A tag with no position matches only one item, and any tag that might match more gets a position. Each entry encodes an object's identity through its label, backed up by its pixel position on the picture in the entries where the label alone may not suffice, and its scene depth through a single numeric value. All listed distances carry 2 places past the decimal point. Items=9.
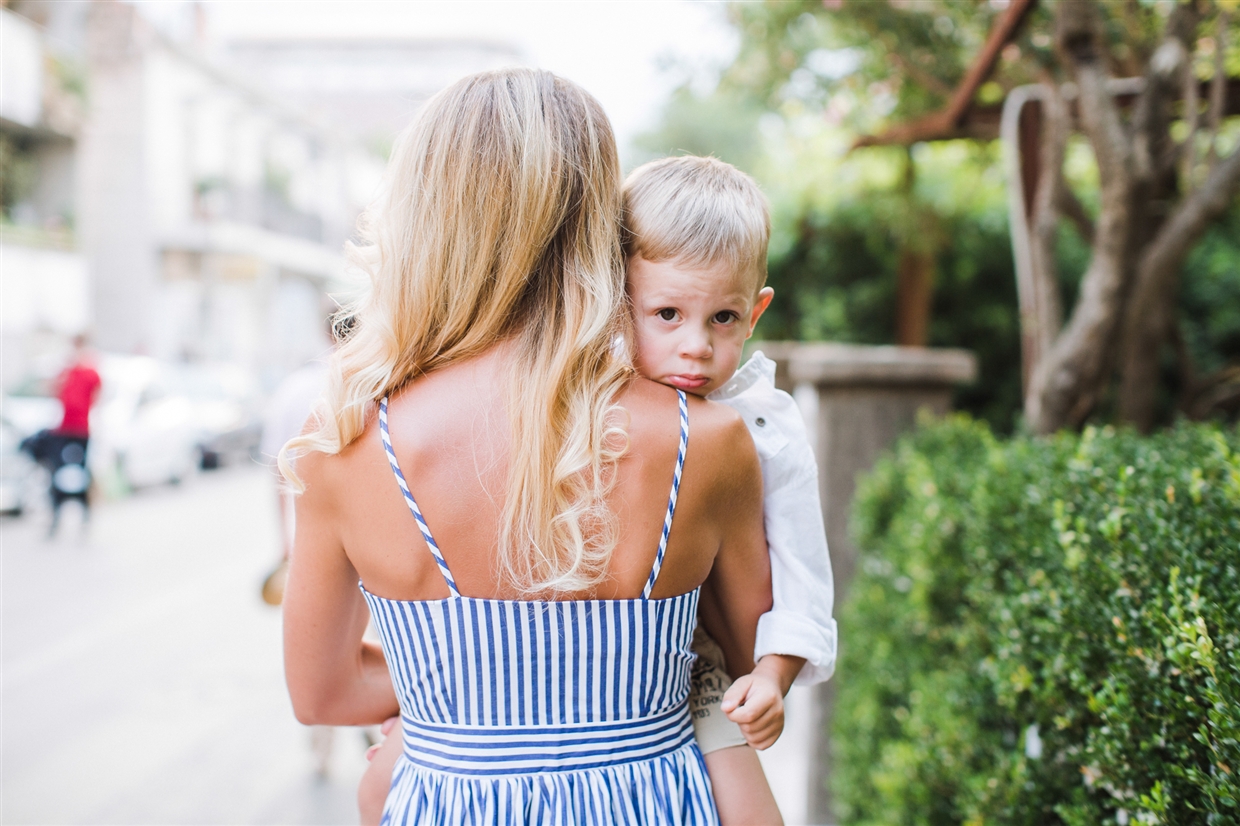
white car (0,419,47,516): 9.91
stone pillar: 3.87
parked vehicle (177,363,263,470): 14.66
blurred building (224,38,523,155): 55.28
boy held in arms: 1.49
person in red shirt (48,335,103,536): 9.52
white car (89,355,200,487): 12.07
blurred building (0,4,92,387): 16.44
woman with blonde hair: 1.28
